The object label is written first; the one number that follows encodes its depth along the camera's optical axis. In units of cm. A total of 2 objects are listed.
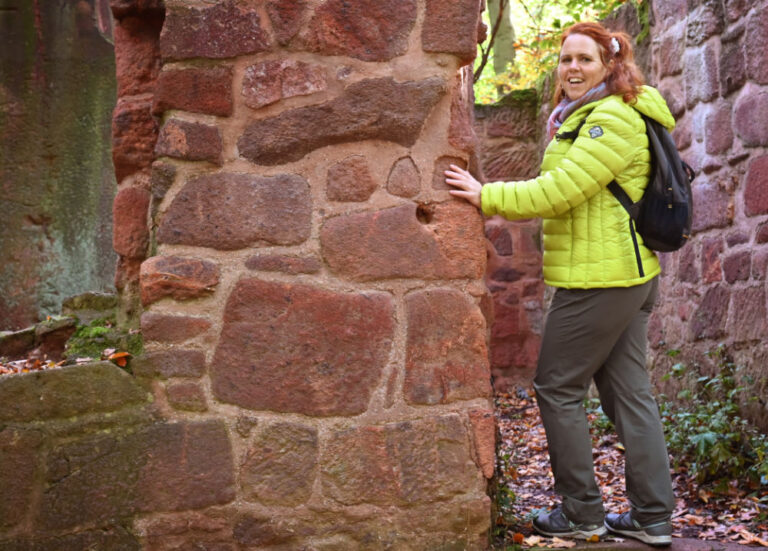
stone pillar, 250
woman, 261
